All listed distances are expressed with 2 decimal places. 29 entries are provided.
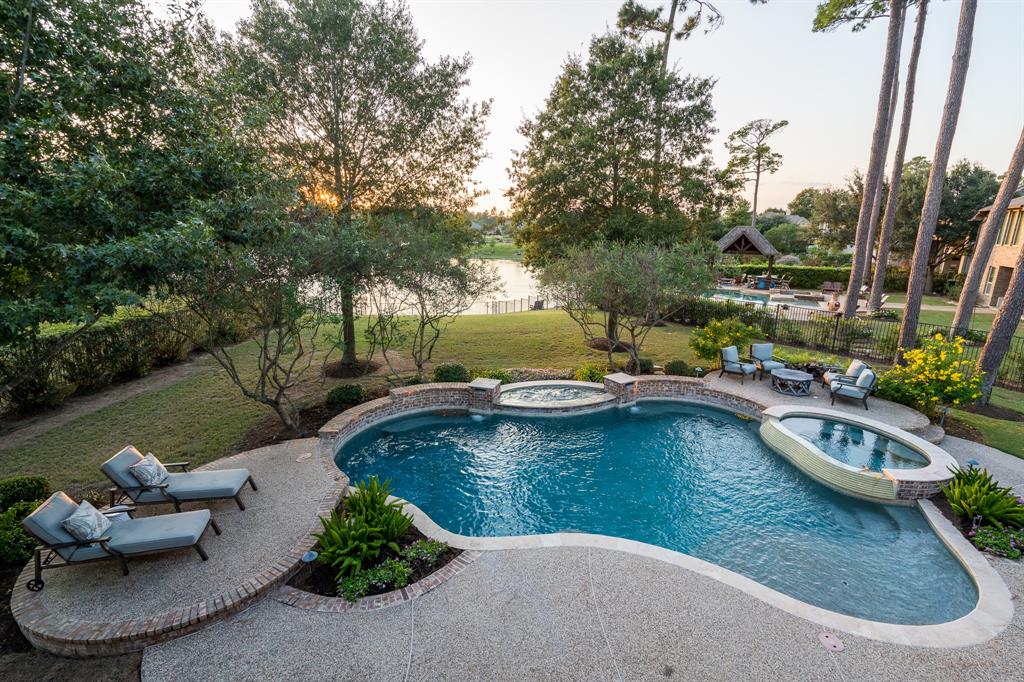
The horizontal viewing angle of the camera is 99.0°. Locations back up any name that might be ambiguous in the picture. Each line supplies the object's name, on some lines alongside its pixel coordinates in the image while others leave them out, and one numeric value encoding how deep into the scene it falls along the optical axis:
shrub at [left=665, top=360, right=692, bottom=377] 13.54
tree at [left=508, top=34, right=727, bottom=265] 15.29
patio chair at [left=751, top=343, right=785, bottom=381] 13.27
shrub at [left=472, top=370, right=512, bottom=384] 12.73
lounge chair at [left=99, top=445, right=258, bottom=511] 6.36
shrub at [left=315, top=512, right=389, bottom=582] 5.52
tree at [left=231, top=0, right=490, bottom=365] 10.97
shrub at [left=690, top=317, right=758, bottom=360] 14.34
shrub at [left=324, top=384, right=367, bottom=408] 10.82
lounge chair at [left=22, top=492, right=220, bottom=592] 4.98
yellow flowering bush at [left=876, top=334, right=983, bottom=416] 9.79
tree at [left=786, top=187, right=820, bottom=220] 76.50
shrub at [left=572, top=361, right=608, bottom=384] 13.48
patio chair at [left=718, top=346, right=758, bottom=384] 13.12
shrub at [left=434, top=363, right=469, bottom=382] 12.29
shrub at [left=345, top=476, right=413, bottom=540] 6.09
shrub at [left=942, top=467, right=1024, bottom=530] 6.65
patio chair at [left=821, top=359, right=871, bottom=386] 12.02
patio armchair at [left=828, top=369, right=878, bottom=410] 11.12
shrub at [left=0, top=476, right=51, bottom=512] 6.29
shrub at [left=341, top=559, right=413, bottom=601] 5.23
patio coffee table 12.02
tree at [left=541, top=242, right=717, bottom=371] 12.62
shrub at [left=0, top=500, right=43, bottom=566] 5.56
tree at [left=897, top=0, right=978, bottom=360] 12.55
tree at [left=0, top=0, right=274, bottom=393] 4.48
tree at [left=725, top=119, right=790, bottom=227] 49.59
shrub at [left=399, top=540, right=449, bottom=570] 5.75
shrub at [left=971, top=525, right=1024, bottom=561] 6.12
